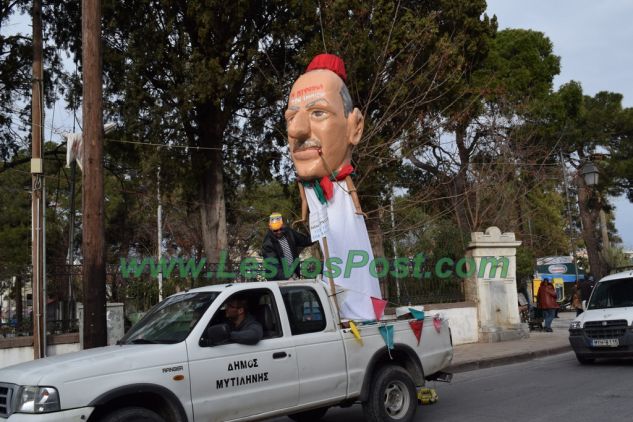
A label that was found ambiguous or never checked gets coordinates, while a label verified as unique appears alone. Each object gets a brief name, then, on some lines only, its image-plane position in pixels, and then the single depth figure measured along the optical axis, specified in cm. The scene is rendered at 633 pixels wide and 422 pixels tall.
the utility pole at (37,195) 1049
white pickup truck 498
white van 1085
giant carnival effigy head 1024
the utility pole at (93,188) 853
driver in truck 584
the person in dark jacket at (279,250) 881
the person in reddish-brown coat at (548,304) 1870
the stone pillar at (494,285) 1609
